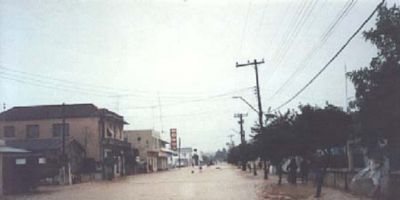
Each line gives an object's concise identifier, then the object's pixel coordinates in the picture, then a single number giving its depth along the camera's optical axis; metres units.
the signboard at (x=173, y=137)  149.80
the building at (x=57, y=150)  61.01
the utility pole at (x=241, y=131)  104.36
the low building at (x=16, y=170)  40.35
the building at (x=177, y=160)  177.70
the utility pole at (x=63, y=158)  58.05
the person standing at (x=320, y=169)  26.36
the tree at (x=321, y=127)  30.16
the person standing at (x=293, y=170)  40.72
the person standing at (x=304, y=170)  41.06
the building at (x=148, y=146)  115.22
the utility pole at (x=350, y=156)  34.03
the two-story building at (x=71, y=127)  76.12
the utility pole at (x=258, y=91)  50.39
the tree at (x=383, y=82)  17.06
